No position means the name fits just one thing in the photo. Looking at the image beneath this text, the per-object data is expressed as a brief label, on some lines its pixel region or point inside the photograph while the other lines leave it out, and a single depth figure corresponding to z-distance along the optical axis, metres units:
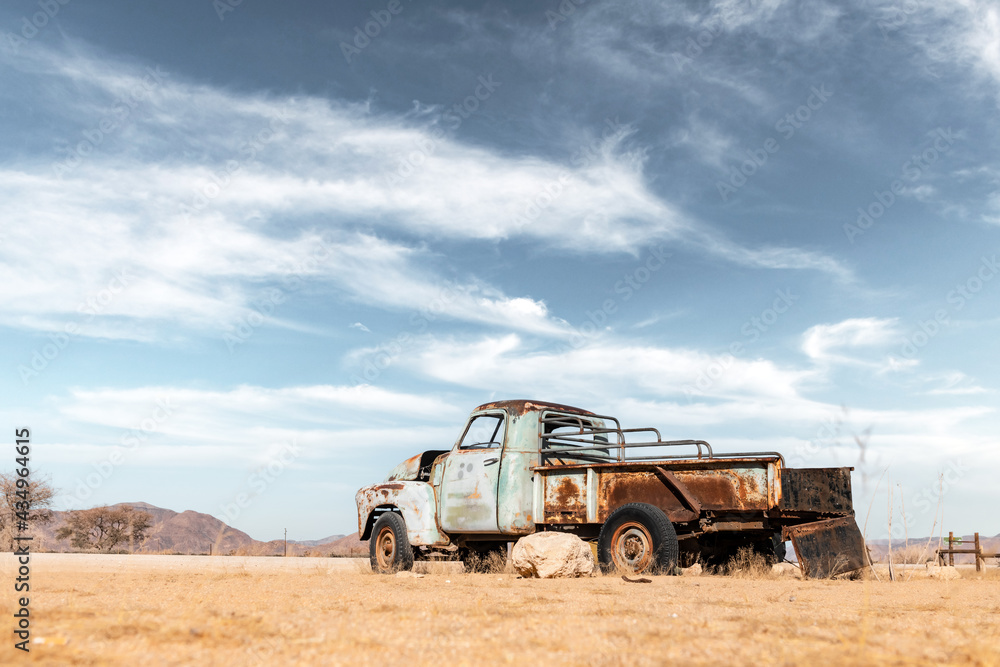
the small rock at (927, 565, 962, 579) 13.43
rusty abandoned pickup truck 9.44
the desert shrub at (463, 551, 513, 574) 11.20
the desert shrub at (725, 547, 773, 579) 9.92
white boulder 9.43
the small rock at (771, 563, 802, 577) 10.28
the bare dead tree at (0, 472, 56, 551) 30.02
